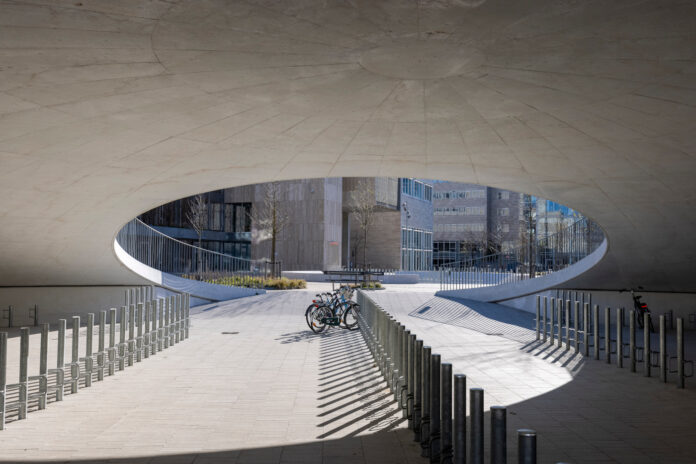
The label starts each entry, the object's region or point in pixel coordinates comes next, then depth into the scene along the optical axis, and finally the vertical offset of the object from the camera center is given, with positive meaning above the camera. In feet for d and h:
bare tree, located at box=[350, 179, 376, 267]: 135.85 +13.76
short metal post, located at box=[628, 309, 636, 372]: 31.89 -4.95
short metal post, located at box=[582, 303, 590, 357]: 37.17 -5.02
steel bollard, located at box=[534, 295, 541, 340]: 44.52 -4.75
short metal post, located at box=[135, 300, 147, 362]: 32.35 -5.21
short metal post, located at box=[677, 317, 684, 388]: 27.45 -4.68
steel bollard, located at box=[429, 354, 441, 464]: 16.28 -4.63
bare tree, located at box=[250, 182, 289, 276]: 115.85 +9.28
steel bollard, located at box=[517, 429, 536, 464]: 9.60 -3.31
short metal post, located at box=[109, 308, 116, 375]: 28.50 -5.25
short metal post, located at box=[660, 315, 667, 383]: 28.86 -4.86
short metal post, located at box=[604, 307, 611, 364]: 32.86 -4.94
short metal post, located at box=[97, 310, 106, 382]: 27.55 -5.24
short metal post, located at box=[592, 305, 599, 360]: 35.53 -4.81
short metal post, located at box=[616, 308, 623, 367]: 31.94 -5.60
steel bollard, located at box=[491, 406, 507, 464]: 11.02 -3.55
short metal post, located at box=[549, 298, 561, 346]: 41.61 -6.15
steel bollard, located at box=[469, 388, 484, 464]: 12.49 -4.01
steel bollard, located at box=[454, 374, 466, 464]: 13.99 -4.23
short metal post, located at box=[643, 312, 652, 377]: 30.58 -5.69
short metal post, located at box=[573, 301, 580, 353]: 38.32 -5.22
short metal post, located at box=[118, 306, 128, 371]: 29.63 -5.19
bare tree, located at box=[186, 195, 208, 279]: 121.80 +9.25
